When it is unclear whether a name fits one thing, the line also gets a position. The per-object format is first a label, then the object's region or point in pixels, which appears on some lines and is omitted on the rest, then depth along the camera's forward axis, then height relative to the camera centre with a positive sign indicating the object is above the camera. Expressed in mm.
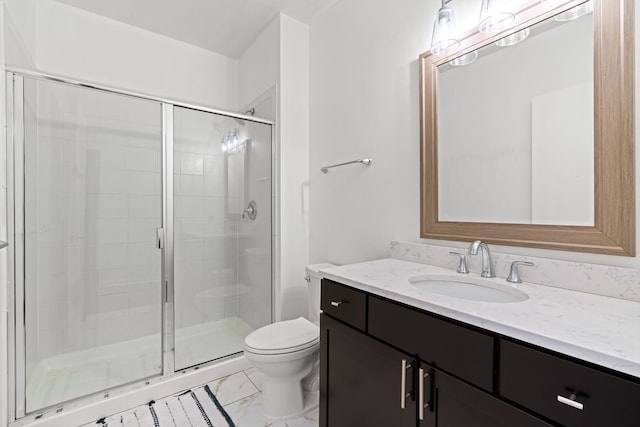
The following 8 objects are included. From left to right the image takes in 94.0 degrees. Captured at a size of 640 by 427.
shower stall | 1680 -165
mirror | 917 +293
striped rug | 1572 -1109
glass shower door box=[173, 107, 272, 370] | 2146 -148
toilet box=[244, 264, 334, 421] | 1511 -794
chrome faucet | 1156 -165
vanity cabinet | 585 -419
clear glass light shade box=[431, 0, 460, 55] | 1233 +772
